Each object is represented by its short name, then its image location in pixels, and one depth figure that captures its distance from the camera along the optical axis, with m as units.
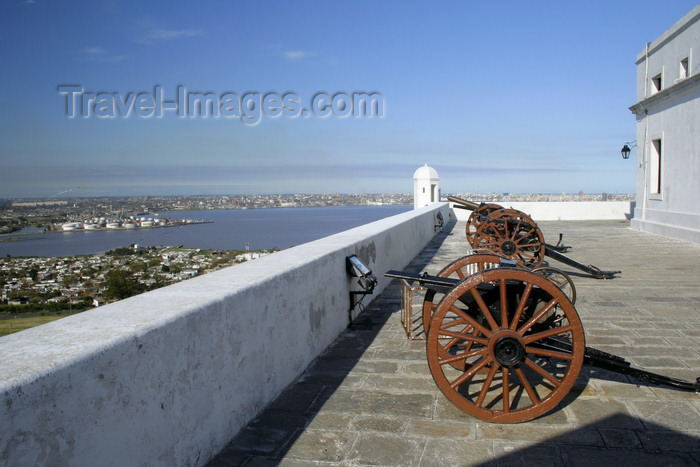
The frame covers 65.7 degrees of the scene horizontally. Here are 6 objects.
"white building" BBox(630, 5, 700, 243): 13.99
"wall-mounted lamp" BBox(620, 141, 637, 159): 19.08
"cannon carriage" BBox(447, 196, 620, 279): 9.07
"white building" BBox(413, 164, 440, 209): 25.38
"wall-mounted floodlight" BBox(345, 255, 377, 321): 5.32
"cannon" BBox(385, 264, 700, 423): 3.21
